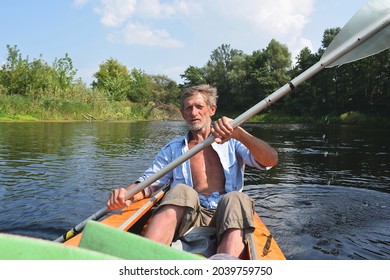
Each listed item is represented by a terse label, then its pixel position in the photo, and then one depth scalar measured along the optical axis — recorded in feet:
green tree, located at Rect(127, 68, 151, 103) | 148.56
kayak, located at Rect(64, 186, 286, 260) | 4.66
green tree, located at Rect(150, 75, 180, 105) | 169.48
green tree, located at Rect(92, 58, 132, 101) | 131.75
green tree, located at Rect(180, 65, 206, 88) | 182.45
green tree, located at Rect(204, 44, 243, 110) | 167.02
